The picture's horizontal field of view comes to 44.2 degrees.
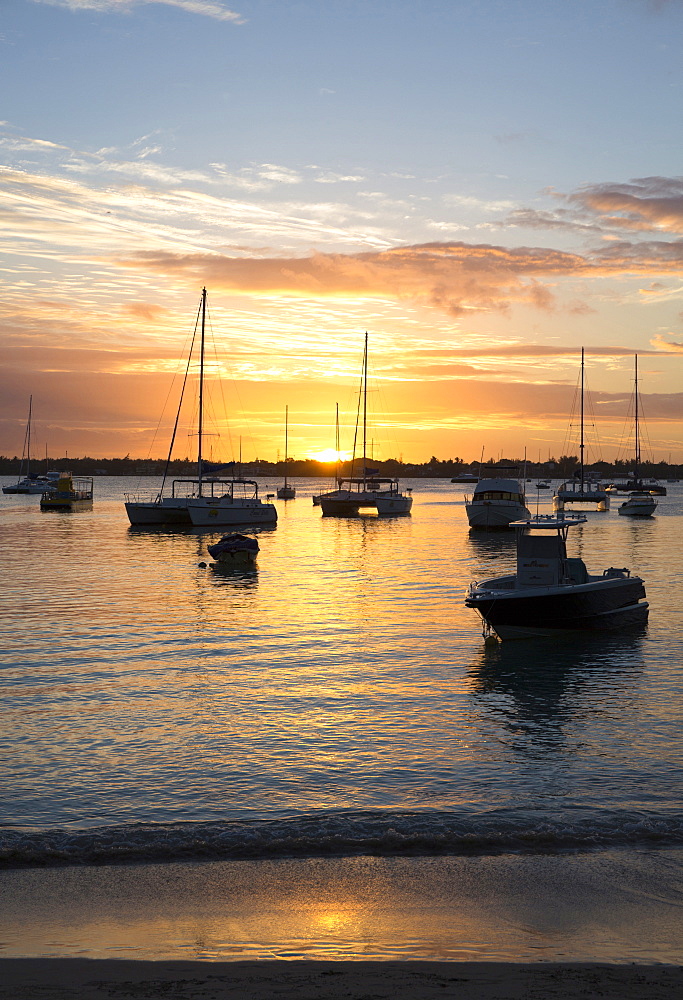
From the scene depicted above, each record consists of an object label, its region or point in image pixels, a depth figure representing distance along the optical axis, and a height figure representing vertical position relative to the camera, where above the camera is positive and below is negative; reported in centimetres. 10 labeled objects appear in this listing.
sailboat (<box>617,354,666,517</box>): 10344 -158
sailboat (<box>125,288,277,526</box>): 7054 -214
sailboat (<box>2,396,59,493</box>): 16048 -88
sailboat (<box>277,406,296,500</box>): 15469 -136
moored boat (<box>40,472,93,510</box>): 10994 -228
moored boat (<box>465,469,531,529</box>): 7119 -115
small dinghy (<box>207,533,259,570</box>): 4647 -374
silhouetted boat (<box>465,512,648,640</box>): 2456 -304
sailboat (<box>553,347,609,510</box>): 11431 -64
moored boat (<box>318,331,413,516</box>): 9681 -156
